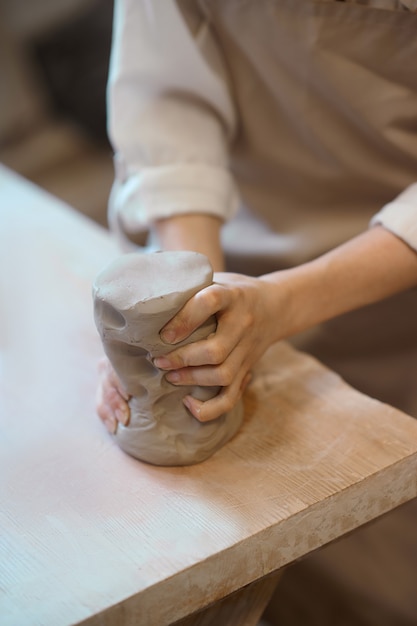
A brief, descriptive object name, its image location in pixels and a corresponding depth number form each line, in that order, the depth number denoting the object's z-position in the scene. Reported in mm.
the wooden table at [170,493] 642
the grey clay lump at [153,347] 675
